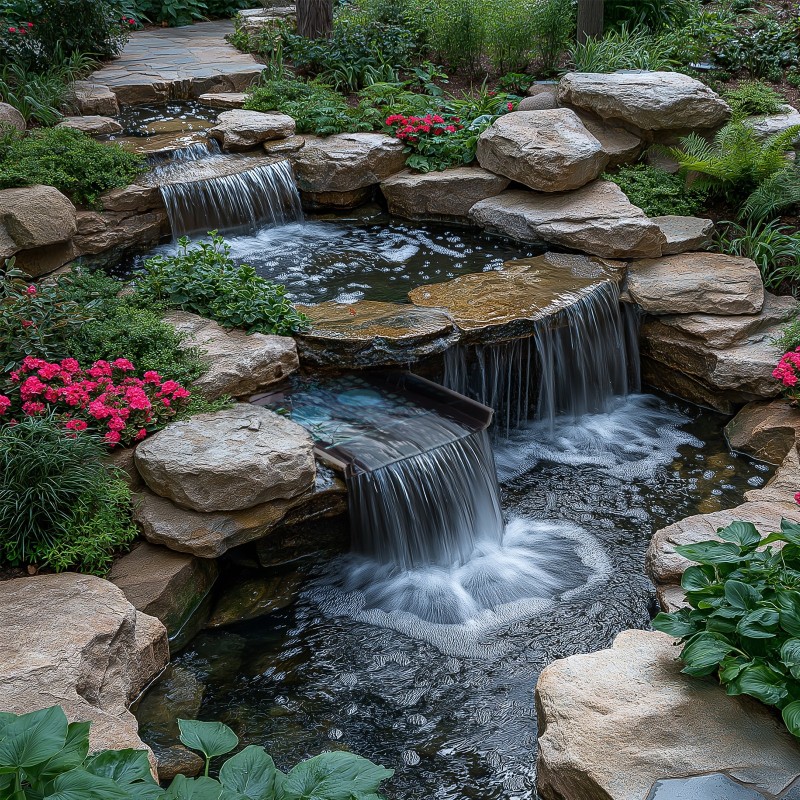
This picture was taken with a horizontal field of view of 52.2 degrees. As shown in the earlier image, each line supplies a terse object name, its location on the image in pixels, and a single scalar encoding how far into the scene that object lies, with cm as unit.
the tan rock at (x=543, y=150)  795
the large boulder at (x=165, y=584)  452
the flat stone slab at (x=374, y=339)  608
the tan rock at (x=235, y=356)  559
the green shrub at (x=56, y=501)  436
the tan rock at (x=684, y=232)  779
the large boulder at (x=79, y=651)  342
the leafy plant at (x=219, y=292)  616
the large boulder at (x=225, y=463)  472
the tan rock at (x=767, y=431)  629
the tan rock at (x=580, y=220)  757
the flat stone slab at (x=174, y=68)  1000
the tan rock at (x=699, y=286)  707
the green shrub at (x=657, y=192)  843
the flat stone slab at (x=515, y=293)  657
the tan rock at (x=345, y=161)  856
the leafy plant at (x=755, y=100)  897
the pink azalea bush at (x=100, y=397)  497
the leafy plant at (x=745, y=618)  305
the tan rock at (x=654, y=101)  862
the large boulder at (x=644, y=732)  305
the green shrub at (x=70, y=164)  718
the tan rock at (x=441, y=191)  859
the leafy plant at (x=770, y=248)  755
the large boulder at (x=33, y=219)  654
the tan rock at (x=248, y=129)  871
